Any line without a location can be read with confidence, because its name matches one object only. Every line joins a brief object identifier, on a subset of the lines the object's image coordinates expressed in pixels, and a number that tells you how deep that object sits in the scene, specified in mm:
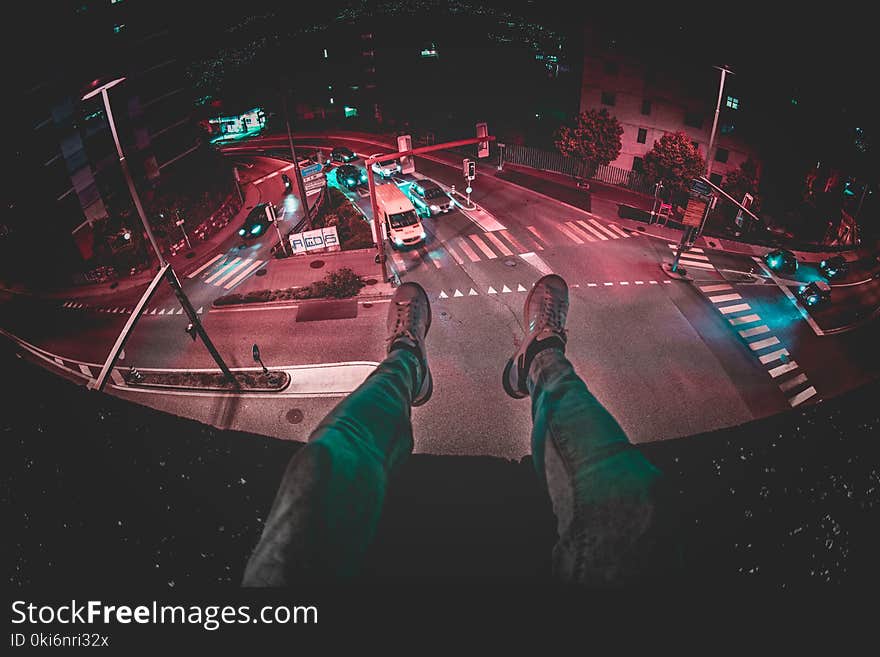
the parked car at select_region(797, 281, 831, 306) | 15742
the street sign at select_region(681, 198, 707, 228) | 15828
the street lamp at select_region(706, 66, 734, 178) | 14956
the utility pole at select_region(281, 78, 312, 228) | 17094
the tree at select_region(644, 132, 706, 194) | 22750
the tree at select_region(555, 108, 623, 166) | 26016
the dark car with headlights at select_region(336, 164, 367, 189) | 27478
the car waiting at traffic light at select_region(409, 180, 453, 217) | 22734
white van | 19609
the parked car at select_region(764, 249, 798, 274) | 17938
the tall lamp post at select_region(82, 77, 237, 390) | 9413
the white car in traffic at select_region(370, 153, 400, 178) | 27250
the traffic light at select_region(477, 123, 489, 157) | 15180
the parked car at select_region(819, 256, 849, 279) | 17359
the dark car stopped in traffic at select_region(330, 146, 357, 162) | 31703
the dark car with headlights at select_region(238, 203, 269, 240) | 22859
